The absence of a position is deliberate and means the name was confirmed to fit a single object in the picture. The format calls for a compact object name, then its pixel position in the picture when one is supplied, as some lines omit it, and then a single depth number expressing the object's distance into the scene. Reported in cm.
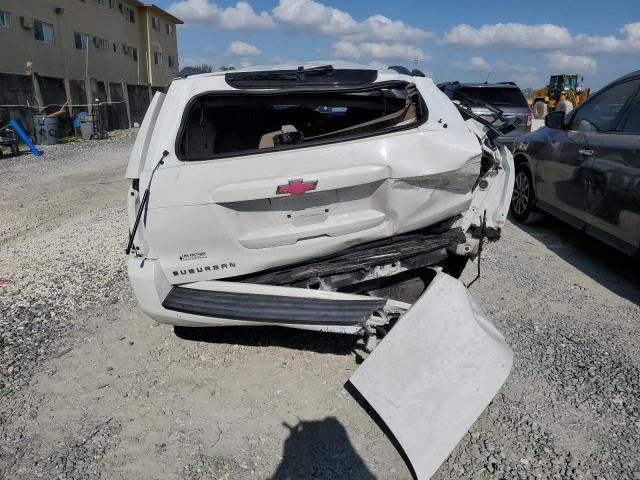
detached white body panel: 263
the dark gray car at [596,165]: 444
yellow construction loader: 3047
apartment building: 2430
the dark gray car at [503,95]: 1102
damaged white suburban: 281
